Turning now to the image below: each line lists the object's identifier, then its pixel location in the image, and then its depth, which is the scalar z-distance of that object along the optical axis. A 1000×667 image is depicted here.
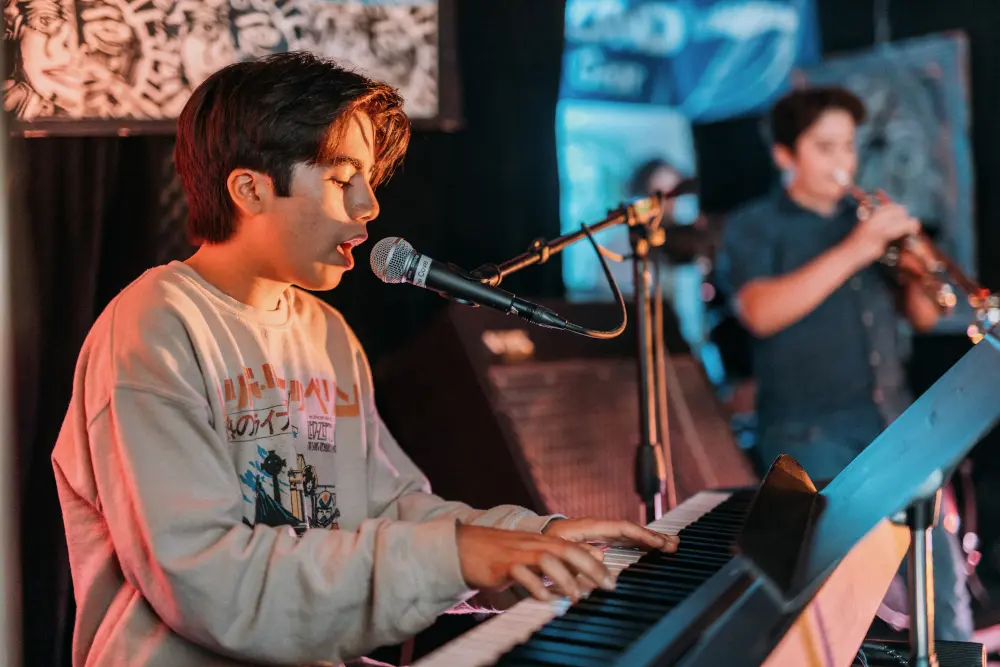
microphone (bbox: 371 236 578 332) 1.39
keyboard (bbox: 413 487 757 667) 0.98
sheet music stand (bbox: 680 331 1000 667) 1.09
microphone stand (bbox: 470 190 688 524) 2.04
